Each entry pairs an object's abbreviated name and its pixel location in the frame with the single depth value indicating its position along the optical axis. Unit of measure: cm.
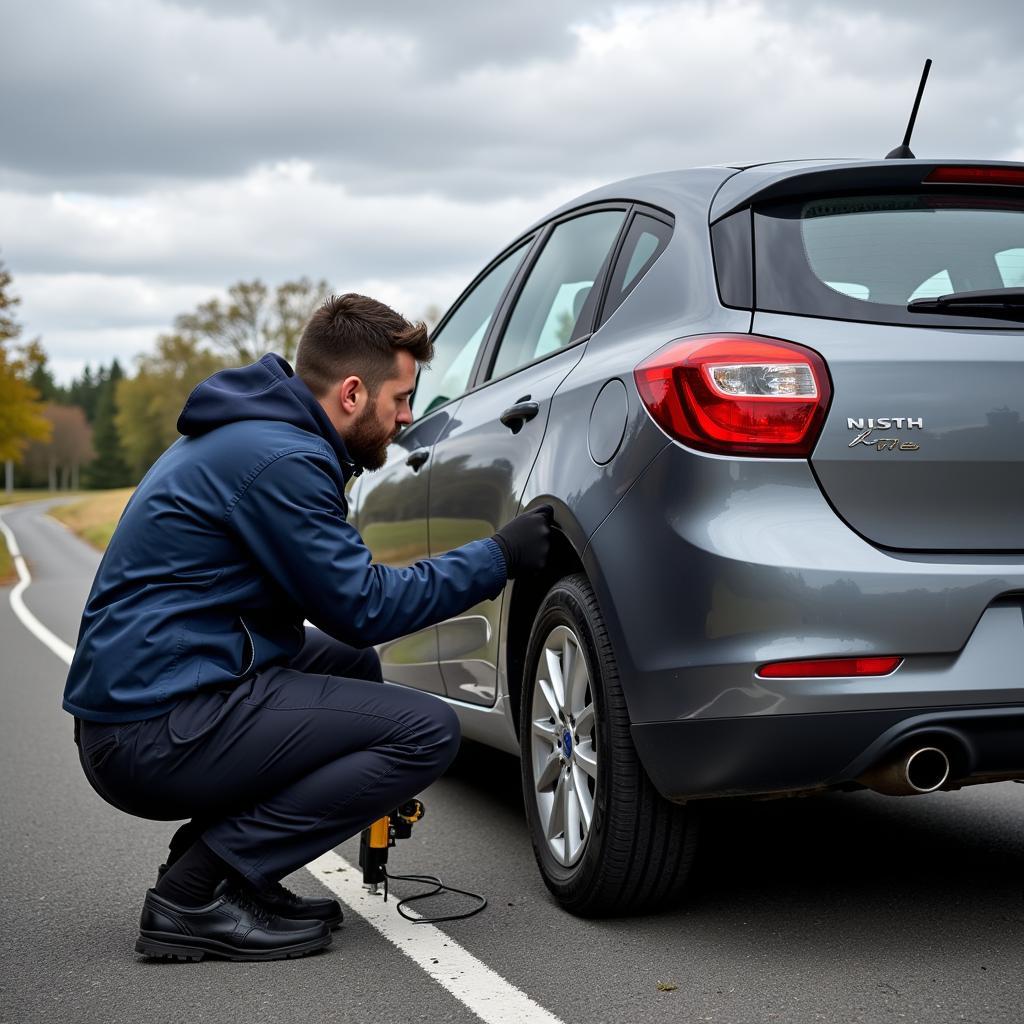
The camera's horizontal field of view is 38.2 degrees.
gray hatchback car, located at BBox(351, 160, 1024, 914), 298
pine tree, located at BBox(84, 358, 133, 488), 11431
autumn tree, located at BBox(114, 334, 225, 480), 6650
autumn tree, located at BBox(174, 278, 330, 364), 6081
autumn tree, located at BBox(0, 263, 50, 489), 3556
